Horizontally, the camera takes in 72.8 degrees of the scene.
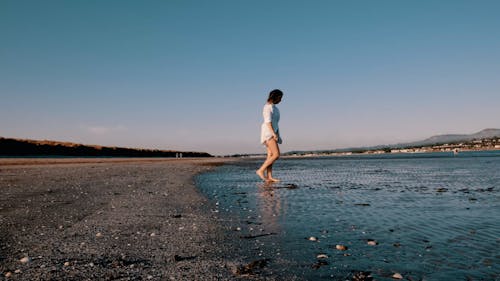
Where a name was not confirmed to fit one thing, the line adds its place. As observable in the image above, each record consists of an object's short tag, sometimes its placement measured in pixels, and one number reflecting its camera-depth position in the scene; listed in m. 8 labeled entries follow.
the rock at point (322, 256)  3.47
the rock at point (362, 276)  2.90
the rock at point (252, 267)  3.05
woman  12.57
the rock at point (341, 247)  3.77
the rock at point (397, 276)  2.92
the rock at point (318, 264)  3.20
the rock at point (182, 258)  3.40
